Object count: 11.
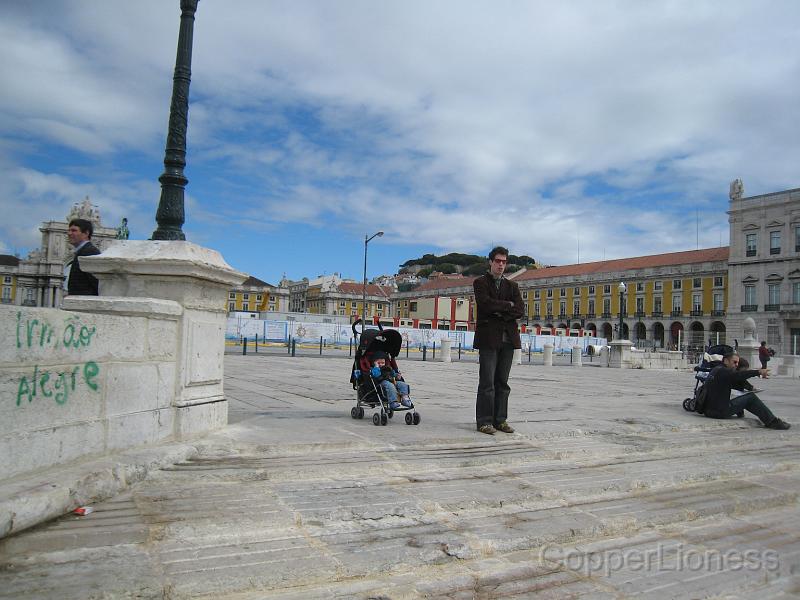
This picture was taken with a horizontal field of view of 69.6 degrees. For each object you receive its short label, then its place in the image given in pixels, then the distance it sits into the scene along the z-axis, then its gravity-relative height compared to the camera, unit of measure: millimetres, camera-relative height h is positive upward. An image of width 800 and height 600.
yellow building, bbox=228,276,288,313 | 117062 +7472
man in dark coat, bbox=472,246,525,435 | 5793 +37
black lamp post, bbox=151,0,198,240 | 4980 +1586
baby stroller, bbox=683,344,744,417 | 8203 -292
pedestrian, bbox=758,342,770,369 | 21377 -51
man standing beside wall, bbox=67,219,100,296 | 4934 +635
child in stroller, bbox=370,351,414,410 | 6070 -453
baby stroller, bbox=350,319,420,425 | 6137 -351
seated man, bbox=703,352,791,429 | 7544 -627
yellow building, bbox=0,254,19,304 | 80275 +5785
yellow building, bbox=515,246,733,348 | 72750 +7067
